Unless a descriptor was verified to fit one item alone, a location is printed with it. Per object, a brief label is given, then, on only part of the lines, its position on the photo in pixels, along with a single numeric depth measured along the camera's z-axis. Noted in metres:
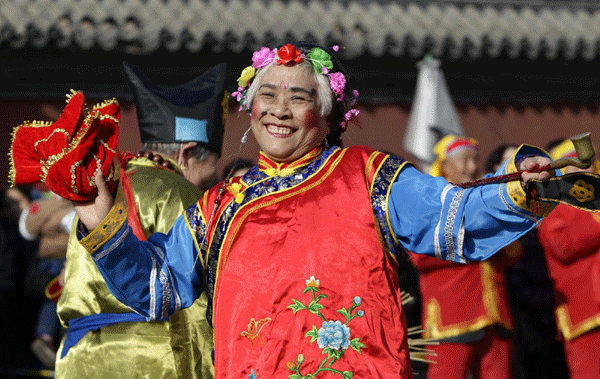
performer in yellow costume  6.87
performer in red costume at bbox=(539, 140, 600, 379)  10.32
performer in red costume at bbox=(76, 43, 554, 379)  5.02
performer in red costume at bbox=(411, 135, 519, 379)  10.38
